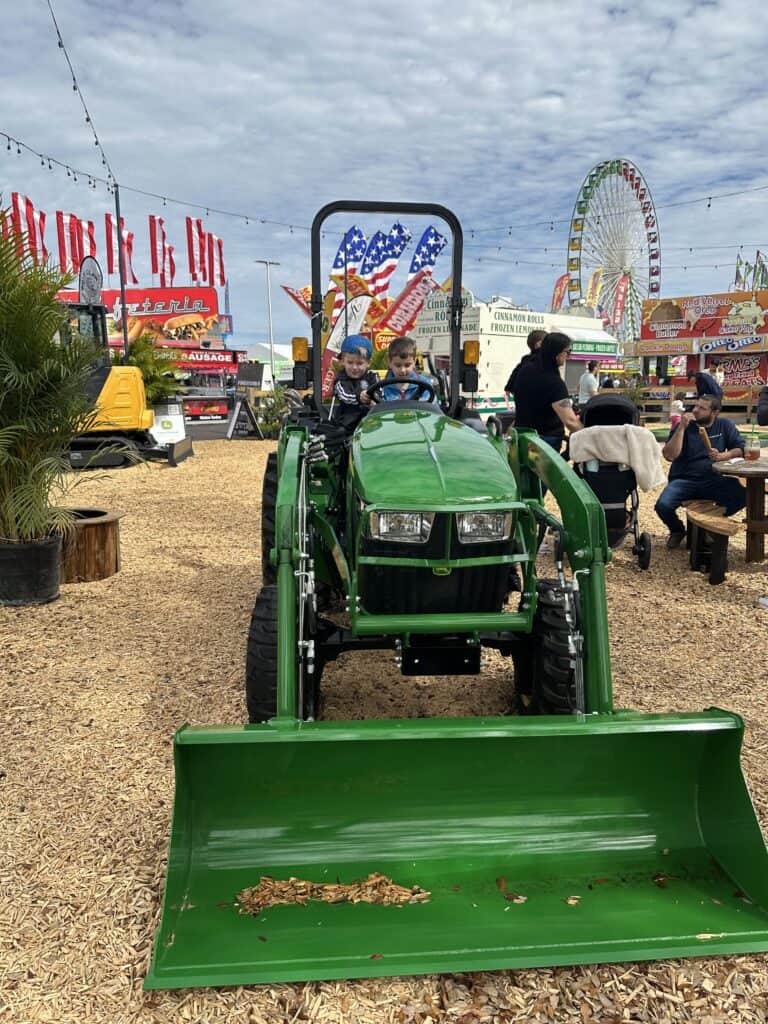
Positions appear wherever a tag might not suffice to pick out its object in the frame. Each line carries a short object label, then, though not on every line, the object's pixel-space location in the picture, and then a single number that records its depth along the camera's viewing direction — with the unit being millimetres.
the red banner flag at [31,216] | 22797
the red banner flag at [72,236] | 27359
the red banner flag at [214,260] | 34719
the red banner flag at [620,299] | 35531
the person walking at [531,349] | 6379
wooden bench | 5418
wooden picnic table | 5488
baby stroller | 6012
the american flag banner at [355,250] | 22719
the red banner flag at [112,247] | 28114
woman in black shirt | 6016
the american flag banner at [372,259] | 23875
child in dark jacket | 3914
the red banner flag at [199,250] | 32875
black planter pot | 4891
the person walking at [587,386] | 12562
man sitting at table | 6227
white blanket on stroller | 5906
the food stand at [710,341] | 24062
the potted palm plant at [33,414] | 4762
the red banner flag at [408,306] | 22781
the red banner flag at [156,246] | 31156
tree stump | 5527
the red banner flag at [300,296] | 23181
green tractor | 1922
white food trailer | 25969
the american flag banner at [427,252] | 23606
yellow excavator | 10719
